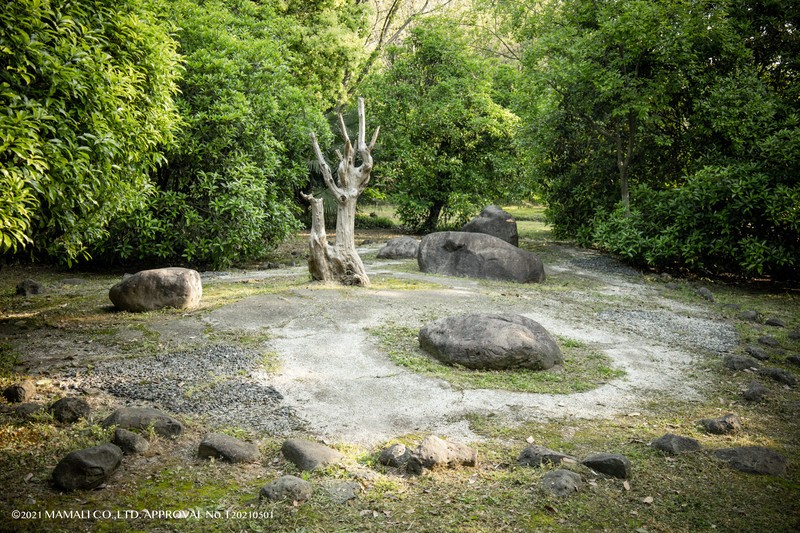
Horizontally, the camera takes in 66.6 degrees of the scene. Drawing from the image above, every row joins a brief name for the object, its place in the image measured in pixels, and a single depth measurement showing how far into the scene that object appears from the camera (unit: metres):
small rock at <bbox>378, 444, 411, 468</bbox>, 3.94
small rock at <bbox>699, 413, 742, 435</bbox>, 4.64
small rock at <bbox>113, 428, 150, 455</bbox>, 3.95
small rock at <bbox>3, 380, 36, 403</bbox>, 4.68
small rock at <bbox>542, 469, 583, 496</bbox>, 3.63
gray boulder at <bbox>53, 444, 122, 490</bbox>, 3.48
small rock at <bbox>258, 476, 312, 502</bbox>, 3.47
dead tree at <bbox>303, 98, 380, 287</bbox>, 9.66
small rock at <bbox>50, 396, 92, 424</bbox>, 4.37
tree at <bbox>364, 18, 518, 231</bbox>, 16.94
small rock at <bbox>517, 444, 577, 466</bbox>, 3.99
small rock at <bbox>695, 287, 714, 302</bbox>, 10.13
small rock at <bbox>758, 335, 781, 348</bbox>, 7.33
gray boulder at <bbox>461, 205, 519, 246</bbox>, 14.21
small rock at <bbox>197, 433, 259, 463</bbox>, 3.95
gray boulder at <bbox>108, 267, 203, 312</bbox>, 7.61
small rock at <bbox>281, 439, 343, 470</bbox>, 3.88
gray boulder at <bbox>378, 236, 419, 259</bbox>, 13.57
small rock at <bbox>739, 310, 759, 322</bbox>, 8.75
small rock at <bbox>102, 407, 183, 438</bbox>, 4.23
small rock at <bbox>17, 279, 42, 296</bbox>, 9.04
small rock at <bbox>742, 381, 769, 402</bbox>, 5.46
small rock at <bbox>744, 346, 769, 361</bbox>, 6.76
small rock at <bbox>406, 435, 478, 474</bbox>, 3.86
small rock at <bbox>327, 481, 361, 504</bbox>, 3.56
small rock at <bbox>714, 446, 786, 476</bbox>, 3.99
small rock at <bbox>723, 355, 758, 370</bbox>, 6.35
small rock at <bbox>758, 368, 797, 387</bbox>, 5.97
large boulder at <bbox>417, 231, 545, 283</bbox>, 11.05
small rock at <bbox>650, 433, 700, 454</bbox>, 4.24
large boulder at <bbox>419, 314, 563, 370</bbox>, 5.92
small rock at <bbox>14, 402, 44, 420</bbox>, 4.39
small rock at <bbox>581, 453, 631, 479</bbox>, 3.84
